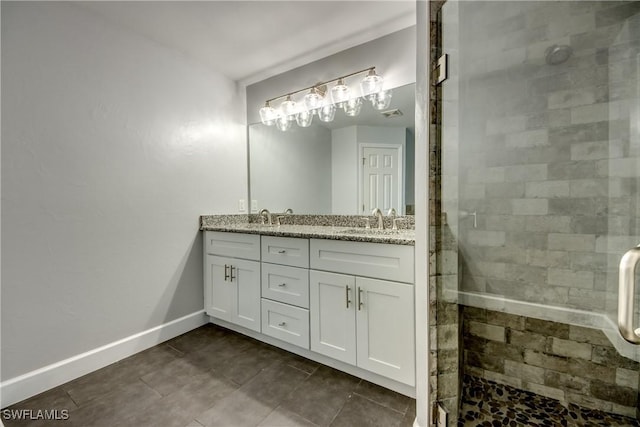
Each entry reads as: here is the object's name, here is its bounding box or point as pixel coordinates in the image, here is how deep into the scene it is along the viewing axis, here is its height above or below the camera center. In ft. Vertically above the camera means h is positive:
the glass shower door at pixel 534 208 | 4.28 +0.00
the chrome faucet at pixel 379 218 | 6.63 -0.21
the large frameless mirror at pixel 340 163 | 6.58 +1.27
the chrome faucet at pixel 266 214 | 8.41 -0.13
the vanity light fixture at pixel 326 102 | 6.63 +2.82
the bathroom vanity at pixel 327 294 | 4.87 -1.74
